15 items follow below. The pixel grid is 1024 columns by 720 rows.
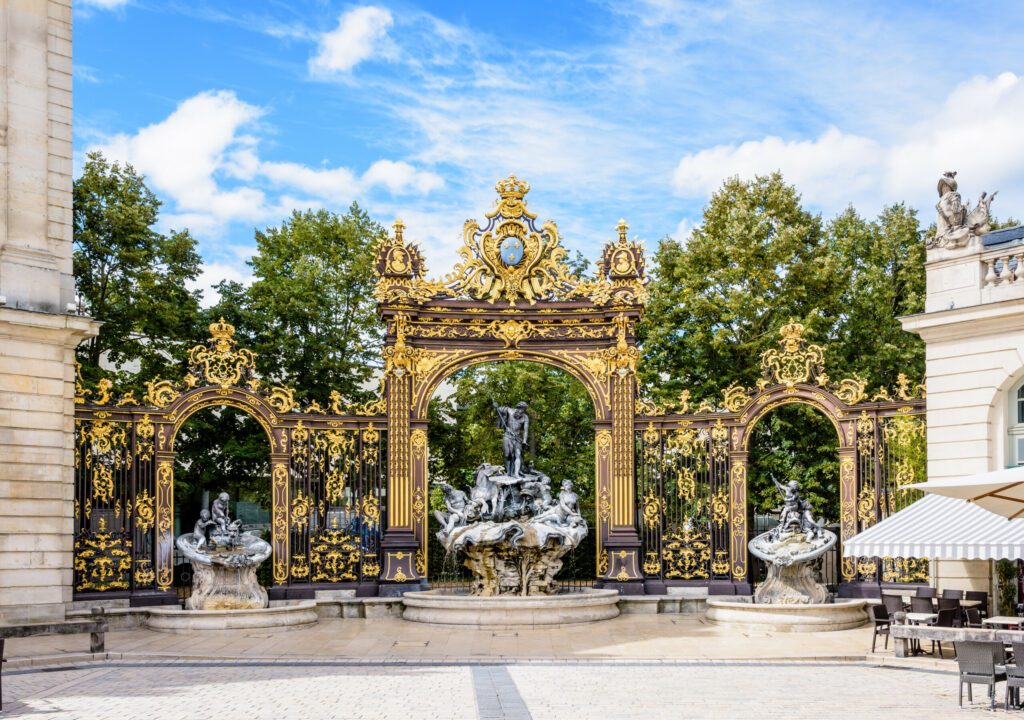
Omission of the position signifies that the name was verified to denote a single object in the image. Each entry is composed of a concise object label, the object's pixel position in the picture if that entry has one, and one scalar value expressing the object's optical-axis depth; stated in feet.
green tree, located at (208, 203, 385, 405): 96.53
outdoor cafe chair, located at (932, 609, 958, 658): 50.03
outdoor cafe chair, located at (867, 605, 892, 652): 52.65
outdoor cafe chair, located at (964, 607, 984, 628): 52.06
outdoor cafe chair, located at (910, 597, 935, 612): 55.77
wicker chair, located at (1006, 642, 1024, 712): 38.24
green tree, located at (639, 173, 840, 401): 94.94
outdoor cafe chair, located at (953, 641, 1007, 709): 39.06
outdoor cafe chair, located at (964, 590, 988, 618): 56.90
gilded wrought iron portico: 68.13
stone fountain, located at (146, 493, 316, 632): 63.36
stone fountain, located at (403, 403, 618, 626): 64.39
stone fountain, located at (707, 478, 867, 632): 62.64
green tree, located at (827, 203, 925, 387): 96.37
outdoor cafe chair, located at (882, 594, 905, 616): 54.39
